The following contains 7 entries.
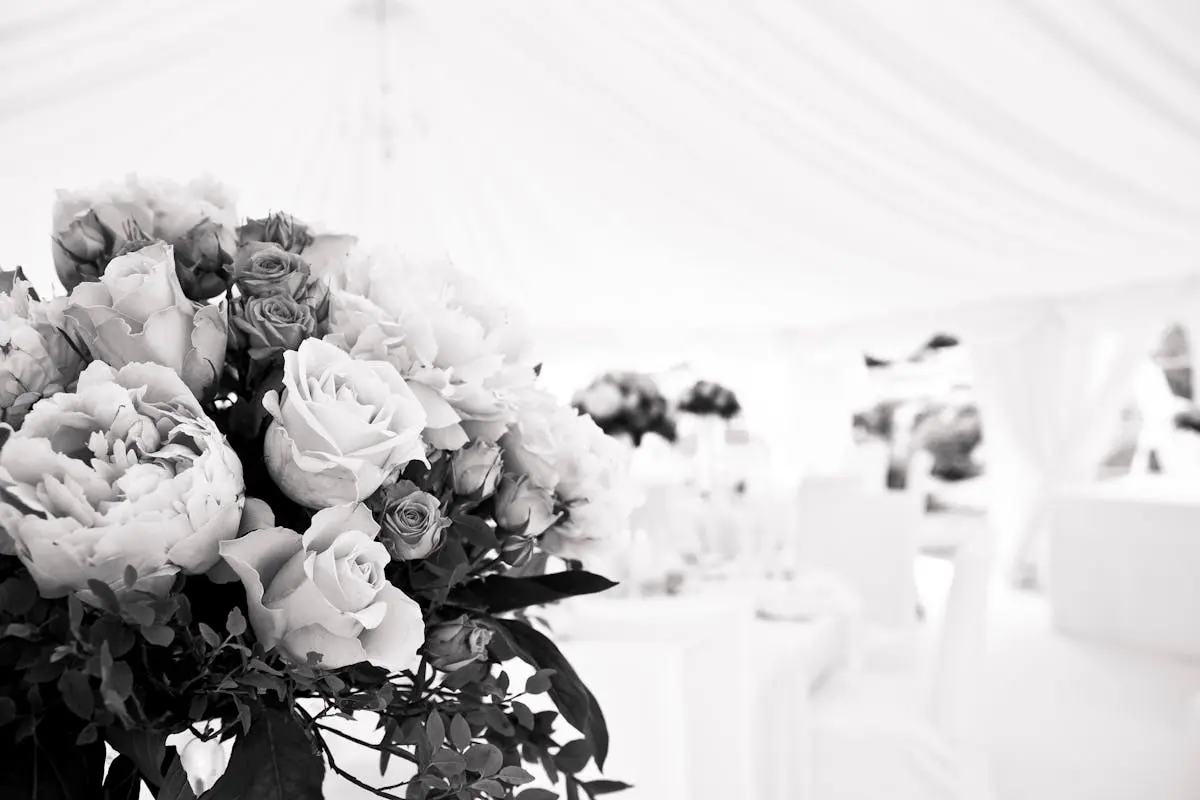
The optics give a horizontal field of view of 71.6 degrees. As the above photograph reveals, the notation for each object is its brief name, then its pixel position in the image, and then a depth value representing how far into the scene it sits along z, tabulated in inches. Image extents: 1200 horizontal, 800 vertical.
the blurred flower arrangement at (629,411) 216.5
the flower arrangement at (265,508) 16.5
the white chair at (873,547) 149.2
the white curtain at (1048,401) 227.8
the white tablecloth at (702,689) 41.0
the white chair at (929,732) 95.8
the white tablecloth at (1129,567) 173.2
